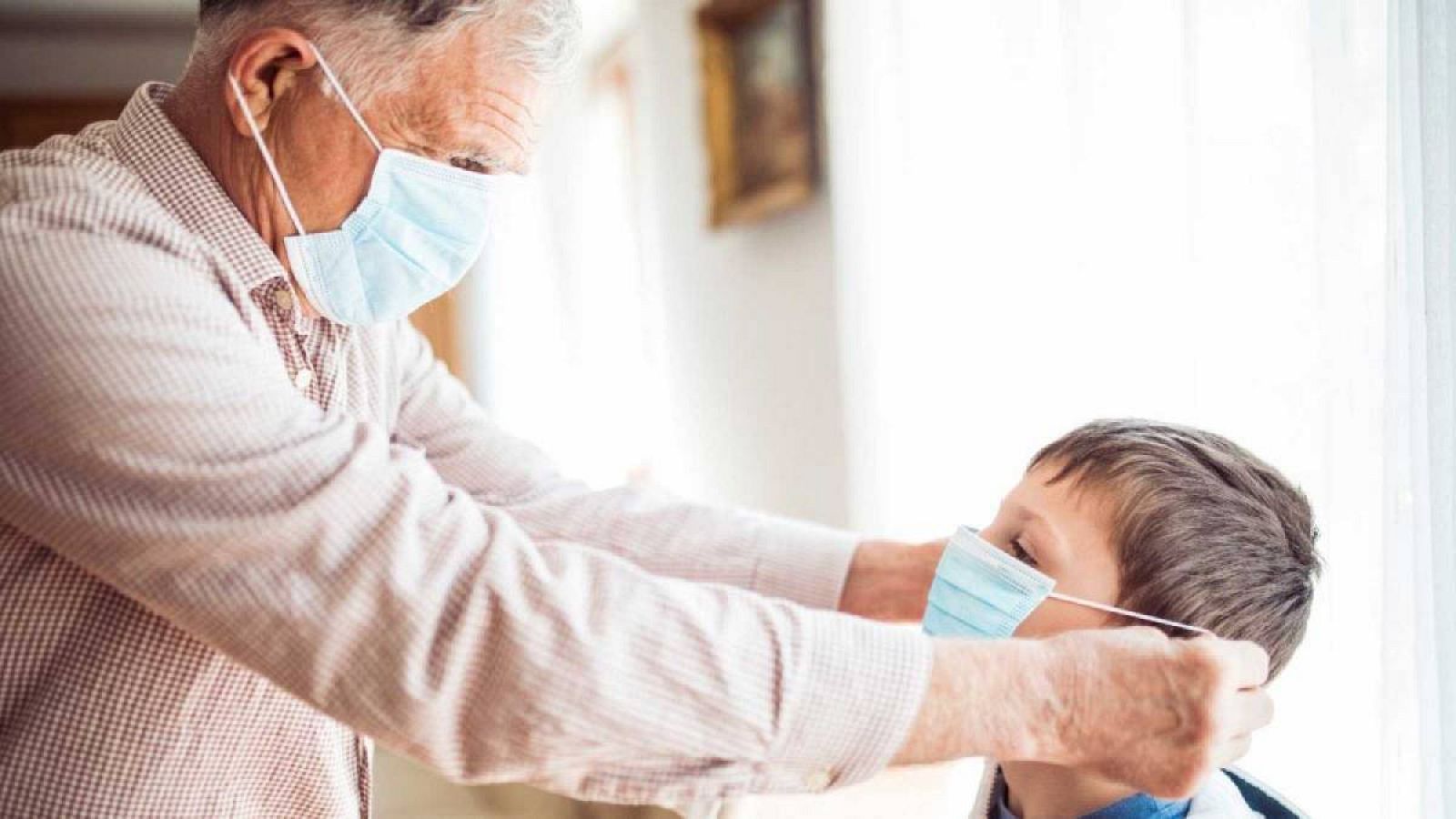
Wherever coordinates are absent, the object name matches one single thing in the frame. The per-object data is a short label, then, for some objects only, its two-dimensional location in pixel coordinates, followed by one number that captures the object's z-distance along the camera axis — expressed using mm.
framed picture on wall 2801
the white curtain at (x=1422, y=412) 1129
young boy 1149
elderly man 835
